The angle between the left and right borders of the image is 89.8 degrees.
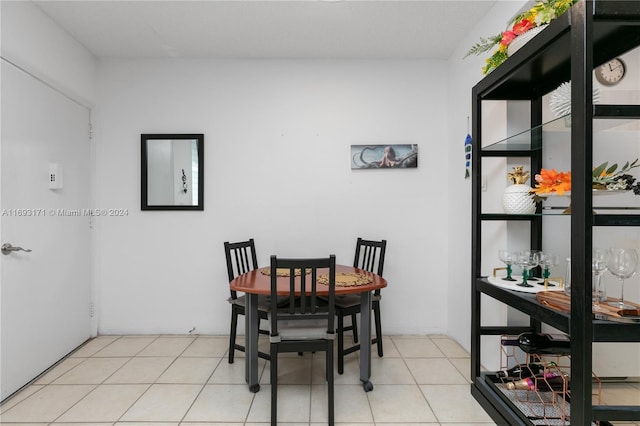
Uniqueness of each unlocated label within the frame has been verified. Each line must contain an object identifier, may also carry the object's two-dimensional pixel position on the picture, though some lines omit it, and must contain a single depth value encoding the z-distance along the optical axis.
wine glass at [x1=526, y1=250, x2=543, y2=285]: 1.76
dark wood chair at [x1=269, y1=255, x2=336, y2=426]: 1.88
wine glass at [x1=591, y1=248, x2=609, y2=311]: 1.39
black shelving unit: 1.13
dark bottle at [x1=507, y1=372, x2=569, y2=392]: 1.76
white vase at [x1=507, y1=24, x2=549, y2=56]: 1.52
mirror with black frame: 3.29
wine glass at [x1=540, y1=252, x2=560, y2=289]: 1.74
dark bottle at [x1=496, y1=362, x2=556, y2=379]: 1.93
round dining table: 2.18
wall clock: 1.96
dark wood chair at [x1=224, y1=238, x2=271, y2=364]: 2.42
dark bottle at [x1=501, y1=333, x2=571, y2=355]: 1.66
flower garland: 1.42
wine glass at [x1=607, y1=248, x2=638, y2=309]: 1.39
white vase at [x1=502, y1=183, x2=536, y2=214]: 1.77
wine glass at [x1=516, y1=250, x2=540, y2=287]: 1.76
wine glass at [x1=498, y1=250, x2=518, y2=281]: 1.81
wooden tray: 1.21
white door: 2.24
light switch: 2.65
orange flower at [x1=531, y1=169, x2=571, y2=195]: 1.46
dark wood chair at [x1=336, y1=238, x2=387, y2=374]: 2.50
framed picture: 3.32
